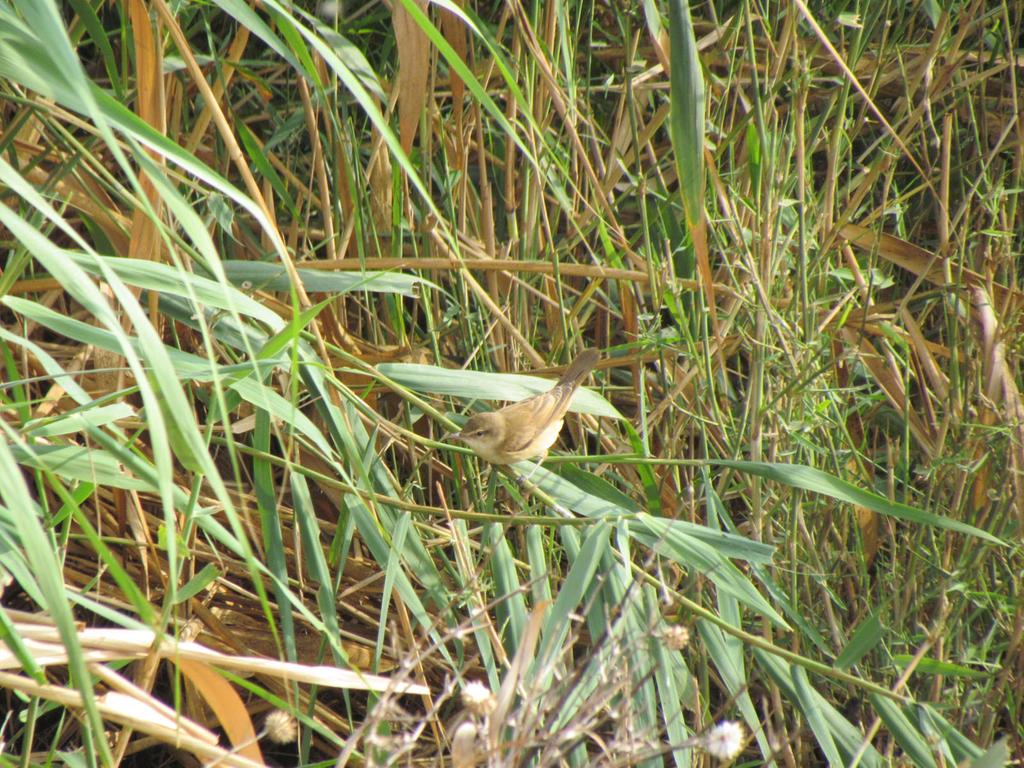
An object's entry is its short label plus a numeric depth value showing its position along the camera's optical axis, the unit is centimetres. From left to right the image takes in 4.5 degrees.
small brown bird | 938
